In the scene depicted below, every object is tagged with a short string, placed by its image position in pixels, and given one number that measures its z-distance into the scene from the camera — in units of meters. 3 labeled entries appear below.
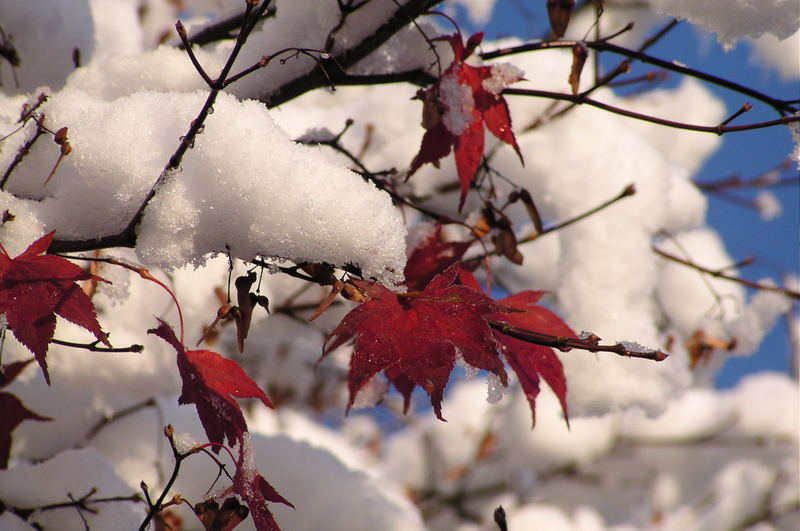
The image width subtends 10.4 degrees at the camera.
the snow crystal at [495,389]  1.33
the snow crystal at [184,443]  1.35
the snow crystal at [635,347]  1.33
